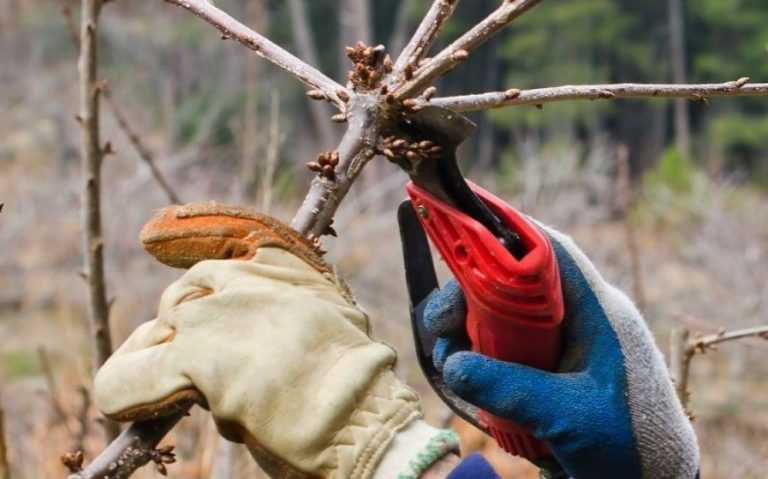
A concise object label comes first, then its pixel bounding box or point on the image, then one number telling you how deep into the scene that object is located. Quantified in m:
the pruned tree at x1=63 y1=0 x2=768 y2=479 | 2.84
